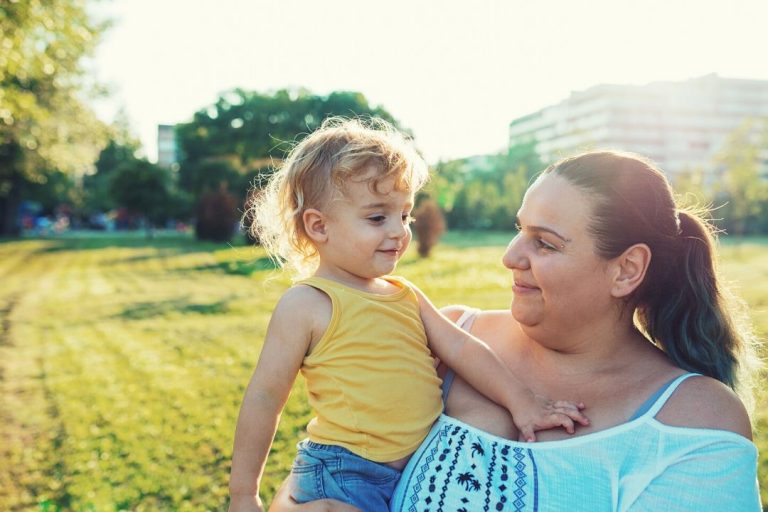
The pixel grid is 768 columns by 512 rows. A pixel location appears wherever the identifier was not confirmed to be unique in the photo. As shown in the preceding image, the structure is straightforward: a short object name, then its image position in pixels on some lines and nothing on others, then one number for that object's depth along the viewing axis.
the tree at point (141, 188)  43.84
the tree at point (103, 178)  66.19
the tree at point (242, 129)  42.47
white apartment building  97.06
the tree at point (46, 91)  10.14
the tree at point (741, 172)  34.81
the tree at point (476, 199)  50.03
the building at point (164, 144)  130.75
